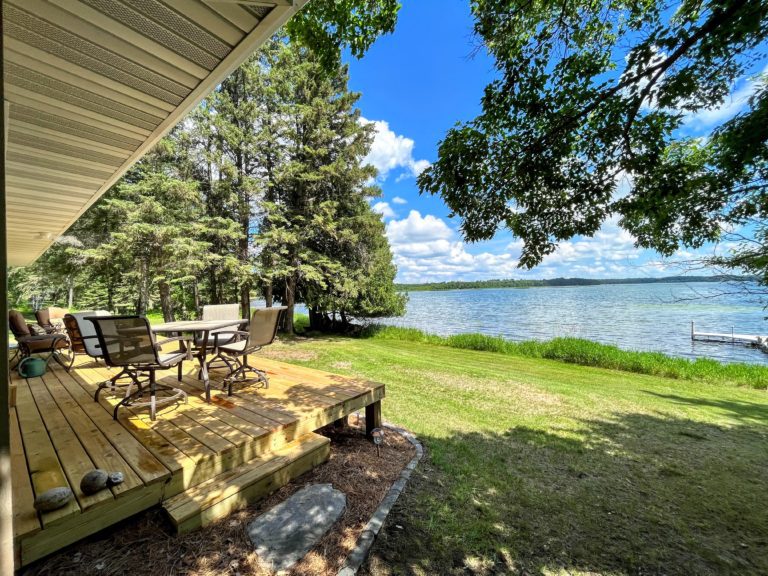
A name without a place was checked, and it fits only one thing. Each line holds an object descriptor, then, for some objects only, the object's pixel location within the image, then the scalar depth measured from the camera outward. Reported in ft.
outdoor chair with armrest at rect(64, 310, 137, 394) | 14.03
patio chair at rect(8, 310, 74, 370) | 16.63
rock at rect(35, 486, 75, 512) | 5.58
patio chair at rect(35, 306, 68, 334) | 21.86
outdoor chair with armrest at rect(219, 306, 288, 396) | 12.53
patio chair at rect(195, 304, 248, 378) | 13.87
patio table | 11.59
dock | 52.49
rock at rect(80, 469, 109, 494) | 6.07
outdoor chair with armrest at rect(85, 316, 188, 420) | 9.63
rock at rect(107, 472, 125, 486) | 6.35
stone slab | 6.29
